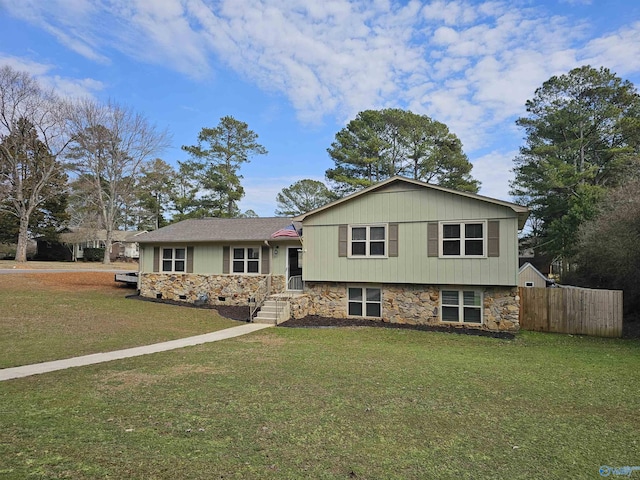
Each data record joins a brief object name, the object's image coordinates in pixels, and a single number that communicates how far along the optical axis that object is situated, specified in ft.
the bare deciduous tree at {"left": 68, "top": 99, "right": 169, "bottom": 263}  106.42
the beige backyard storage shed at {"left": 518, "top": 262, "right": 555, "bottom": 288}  77.51
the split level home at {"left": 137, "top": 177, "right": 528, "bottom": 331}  43.09
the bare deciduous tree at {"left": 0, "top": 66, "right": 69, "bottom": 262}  102.42
